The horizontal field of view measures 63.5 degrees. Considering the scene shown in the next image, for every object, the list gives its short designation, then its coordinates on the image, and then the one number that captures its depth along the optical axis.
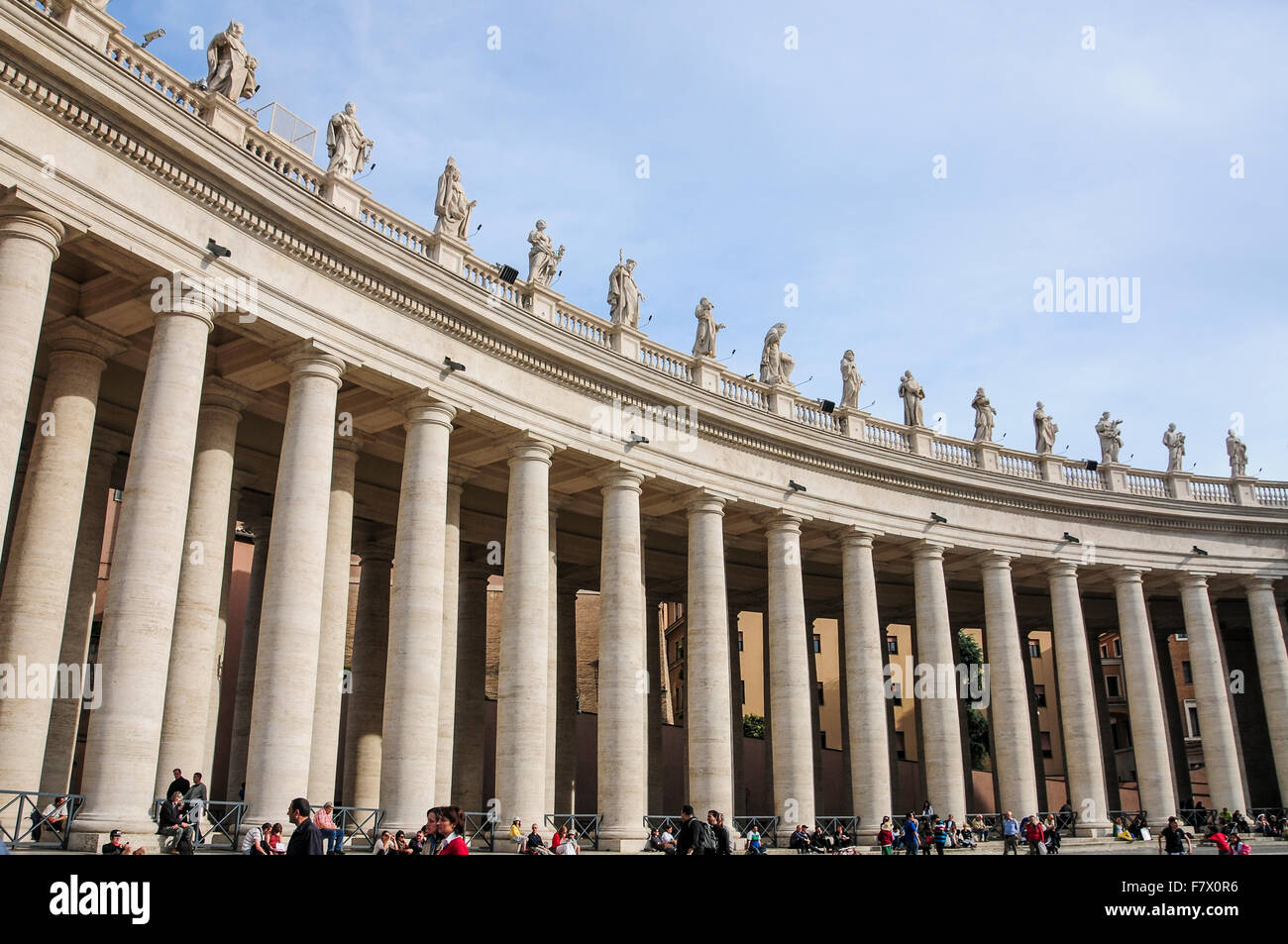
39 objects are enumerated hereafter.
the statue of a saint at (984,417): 54.69
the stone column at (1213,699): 52.34
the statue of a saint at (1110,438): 57.81
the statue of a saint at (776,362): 47.50
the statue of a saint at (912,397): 52.03
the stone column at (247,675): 36.00
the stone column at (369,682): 38.84
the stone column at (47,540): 25.55
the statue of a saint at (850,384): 49.59
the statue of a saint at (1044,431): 56.19
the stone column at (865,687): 43.78
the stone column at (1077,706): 48.81
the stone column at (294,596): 26.84
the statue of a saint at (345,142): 32.44
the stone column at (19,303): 22.17
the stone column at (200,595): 28.19
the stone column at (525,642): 33.22
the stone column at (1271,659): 53.94
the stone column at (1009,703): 47.12
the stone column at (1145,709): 50.53
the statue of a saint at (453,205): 35.91
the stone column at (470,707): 43.28
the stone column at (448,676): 35.81
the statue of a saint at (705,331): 44.72
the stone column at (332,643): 31.16
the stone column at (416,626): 30.44
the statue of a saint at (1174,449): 59.03
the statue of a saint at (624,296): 41.78
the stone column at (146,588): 23.28
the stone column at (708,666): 39.06
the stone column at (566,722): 46.34
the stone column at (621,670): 36.12
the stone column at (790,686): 41.34
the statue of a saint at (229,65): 29.10
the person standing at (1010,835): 41.03
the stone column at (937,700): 45.66
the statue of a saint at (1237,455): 60.38
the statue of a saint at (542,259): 38.25
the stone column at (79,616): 30.73
